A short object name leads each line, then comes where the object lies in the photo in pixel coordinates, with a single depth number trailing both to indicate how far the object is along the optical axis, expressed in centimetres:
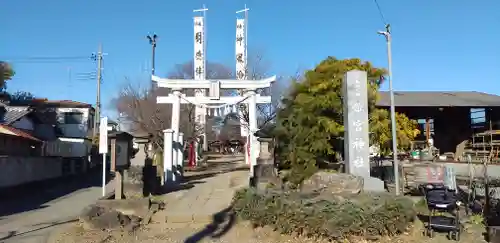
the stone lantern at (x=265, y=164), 1567
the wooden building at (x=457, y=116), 2645
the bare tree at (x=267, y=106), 3372
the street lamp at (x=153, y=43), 3828
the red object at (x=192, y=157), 3314
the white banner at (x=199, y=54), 3522
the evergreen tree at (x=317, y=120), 1523
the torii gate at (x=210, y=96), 2294
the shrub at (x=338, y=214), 905
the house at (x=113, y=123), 4191
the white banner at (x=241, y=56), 3429
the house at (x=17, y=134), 2119
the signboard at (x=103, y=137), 1337
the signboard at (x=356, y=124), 1172
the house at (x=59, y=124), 2928
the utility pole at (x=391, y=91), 1422
